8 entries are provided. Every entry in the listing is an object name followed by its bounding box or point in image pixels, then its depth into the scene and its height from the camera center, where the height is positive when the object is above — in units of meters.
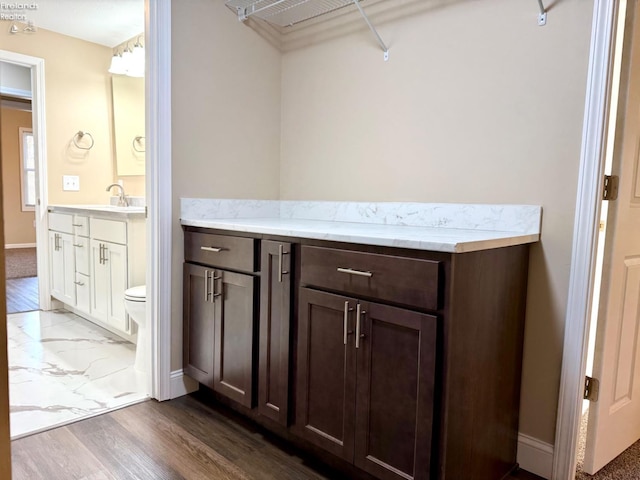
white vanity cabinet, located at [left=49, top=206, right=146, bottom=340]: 2.87 -0.51
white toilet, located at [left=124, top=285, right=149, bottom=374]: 2.53 -0.71
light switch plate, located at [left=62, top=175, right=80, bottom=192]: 3.84 +0.05
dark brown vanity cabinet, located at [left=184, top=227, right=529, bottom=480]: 1.33 -0.52
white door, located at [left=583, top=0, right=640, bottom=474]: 1.60 -0.37
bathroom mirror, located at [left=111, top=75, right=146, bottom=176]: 3.85 +0.59
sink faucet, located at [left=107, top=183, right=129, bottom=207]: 3.75 -0.08
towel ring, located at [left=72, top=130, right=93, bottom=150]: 3.86 +0.46
